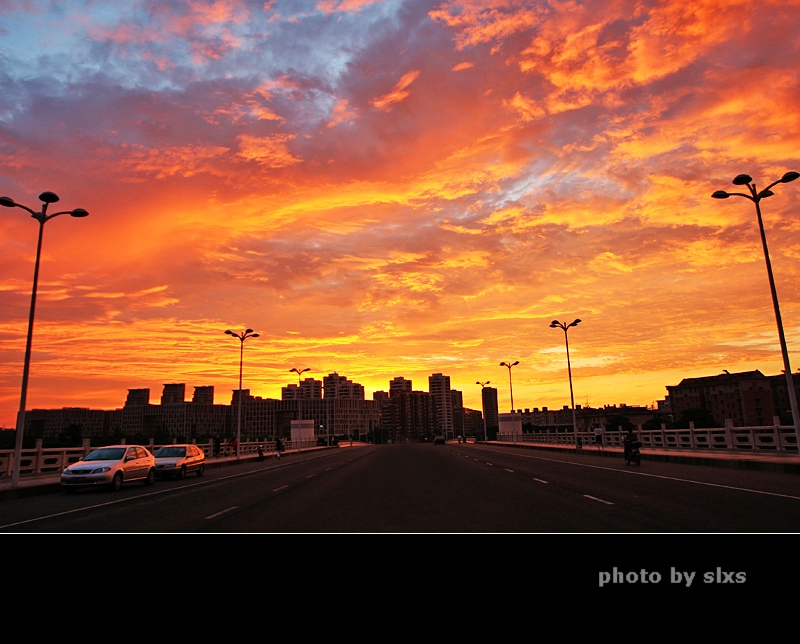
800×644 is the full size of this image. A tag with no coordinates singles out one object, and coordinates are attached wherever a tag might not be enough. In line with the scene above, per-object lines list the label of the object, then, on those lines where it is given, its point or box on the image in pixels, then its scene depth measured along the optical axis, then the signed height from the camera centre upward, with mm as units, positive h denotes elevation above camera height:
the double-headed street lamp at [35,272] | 23416 +7376
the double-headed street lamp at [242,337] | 58438 +10692
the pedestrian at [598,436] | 50750 +440
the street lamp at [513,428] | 97025 +2556
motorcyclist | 31969 -76
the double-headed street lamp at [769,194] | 27052 +10572
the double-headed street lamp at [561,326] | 63022 +11618
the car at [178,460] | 29422 -290
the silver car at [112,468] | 22484 -429
